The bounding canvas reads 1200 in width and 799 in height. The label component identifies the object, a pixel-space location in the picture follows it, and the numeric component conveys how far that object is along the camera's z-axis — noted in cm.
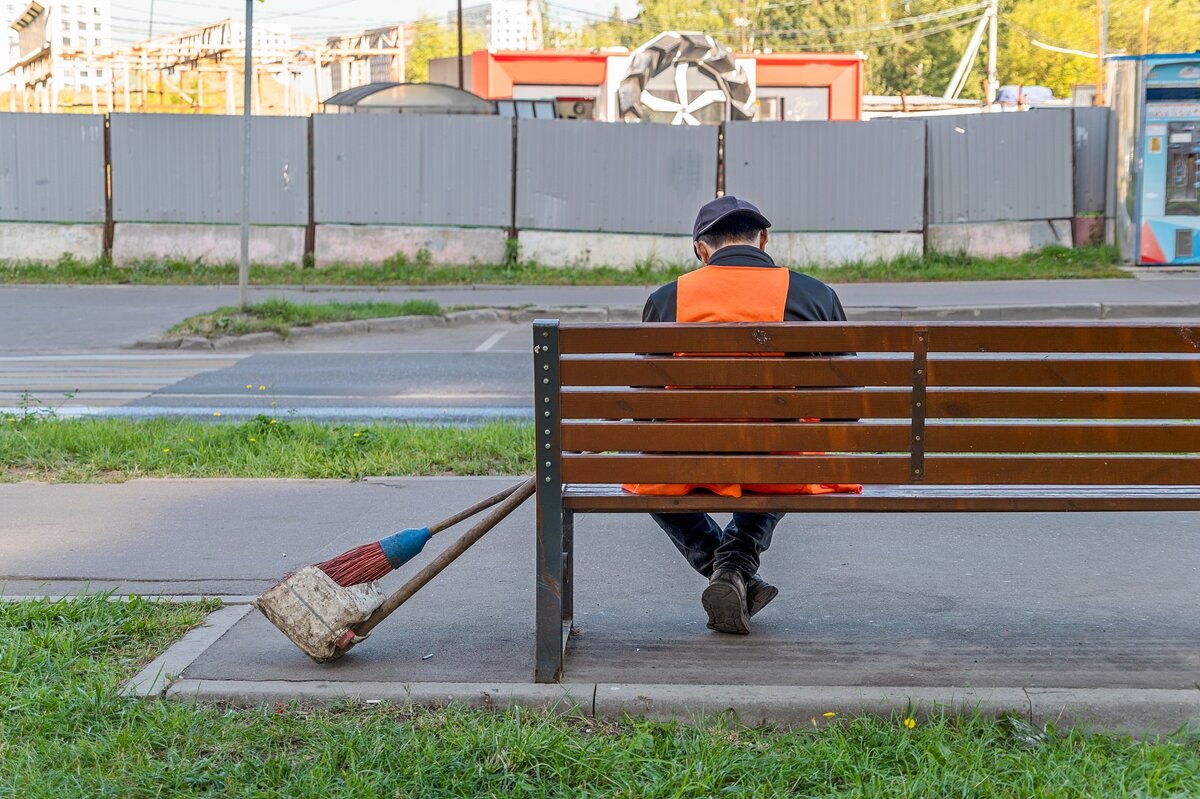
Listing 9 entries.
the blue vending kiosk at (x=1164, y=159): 1794
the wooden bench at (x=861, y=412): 377
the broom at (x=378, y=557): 413
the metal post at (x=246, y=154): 1385
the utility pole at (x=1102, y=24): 5248
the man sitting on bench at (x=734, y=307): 419
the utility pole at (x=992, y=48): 5318
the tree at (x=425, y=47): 9581
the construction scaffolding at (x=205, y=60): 3406
